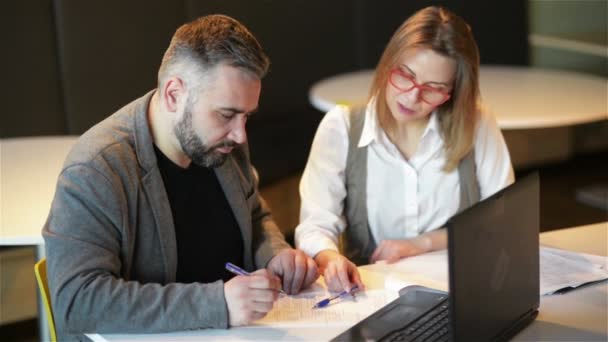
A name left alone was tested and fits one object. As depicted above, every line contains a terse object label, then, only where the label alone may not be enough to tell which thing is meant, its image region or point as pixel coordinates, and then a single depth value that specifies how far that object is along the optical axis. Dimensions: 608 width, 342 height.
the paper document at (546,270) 2.12
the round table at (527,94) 3.63
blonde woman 2.48
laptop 1.62
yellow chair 2.08
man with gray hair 1.84
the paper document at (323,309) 1.93
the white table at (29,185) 2.45
